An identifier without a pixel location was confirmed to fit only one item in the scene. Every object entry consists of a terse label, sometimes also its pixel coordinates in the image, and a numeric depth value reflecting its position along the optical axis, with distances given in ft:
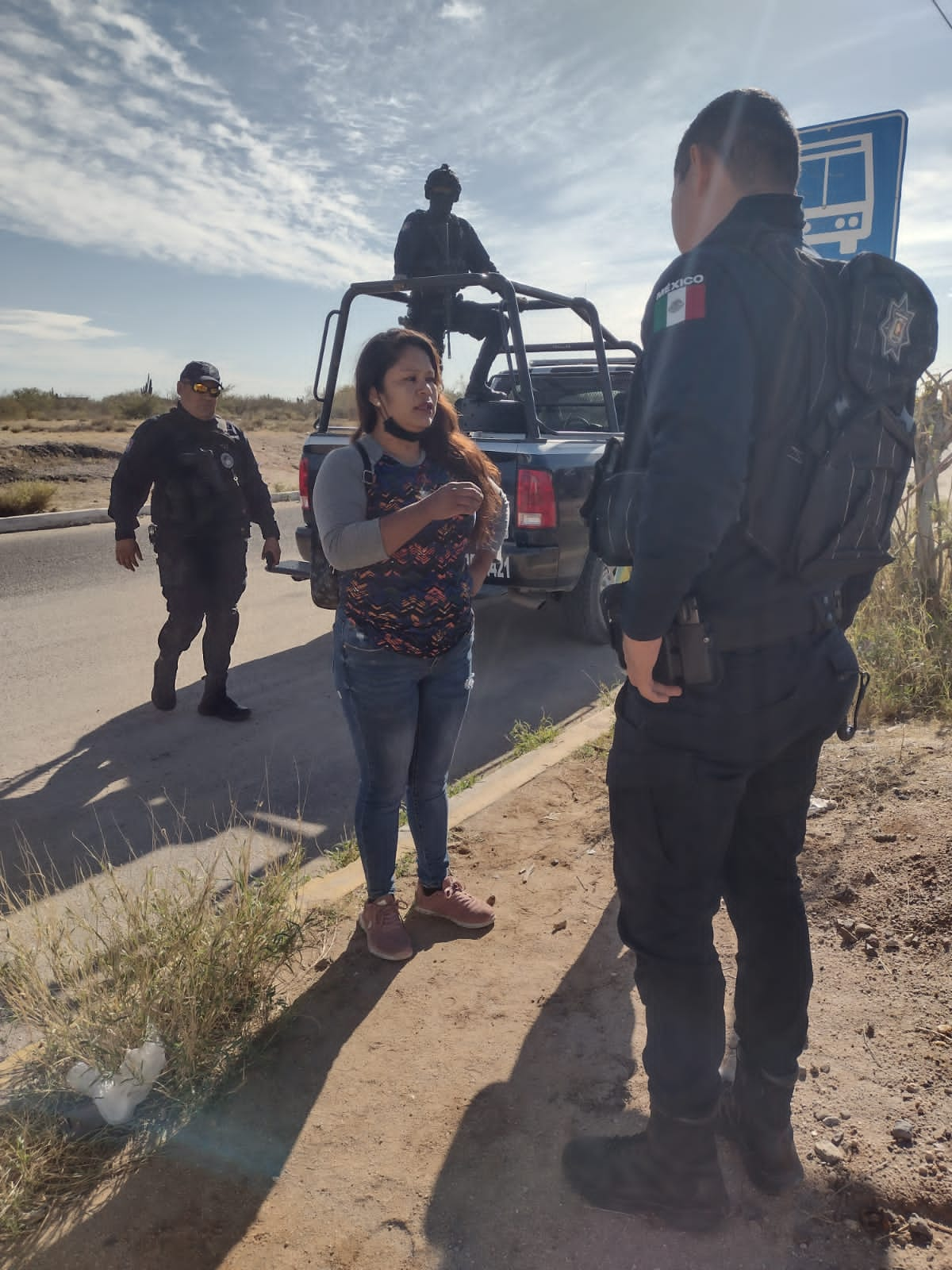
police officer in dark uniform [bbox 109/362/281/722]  16.53
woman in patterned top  8.20
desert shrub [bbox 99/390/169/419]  99.55
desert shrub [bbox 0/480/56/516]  41.45
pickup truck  18.67
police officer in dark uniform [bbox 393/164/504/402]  21.97
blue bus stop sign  11.49
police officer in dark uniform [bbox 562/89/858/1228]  5.17
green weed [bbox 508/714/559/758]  14.82
